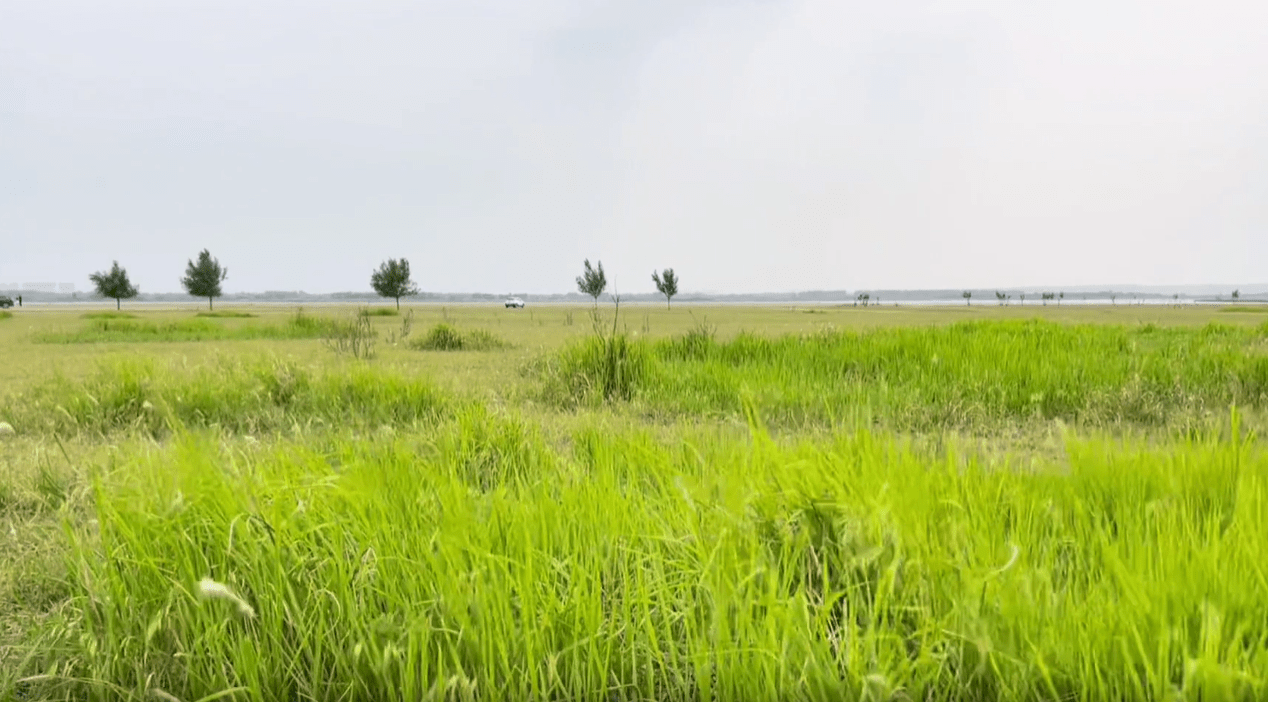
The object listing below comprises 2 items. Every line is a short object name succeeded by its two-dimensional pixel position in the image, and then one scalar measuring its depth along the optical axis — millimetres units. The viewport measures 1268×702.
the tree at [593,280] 78938
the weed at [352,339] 10461
